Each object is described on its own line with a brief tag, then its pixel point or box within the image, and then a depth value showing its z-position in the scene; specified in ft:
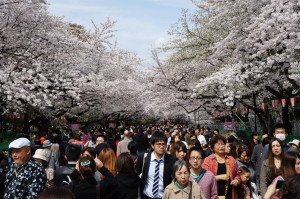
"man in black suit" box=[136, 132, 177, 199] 17.34
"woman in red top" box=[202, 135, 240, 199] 17.88
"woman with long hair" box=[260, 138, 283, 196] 18.16
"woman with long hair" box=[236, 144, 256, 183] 21.61
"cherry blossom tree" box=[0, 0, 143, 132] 53.57
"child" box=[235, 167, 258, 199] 17.78
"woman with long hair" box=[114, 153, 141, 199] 16.46
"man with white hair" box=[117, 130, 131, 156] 32.24
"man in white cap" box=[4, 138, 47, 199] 13.43
